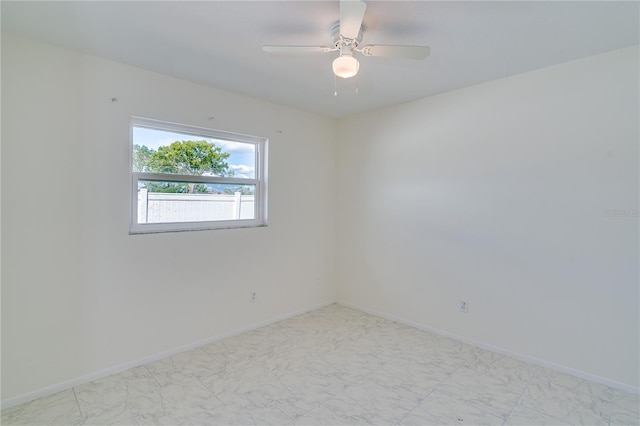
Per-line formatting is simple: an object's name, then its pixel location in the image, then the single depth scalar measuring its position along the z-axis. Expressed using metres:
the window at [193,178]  2.79
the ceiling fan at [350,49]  1.73
